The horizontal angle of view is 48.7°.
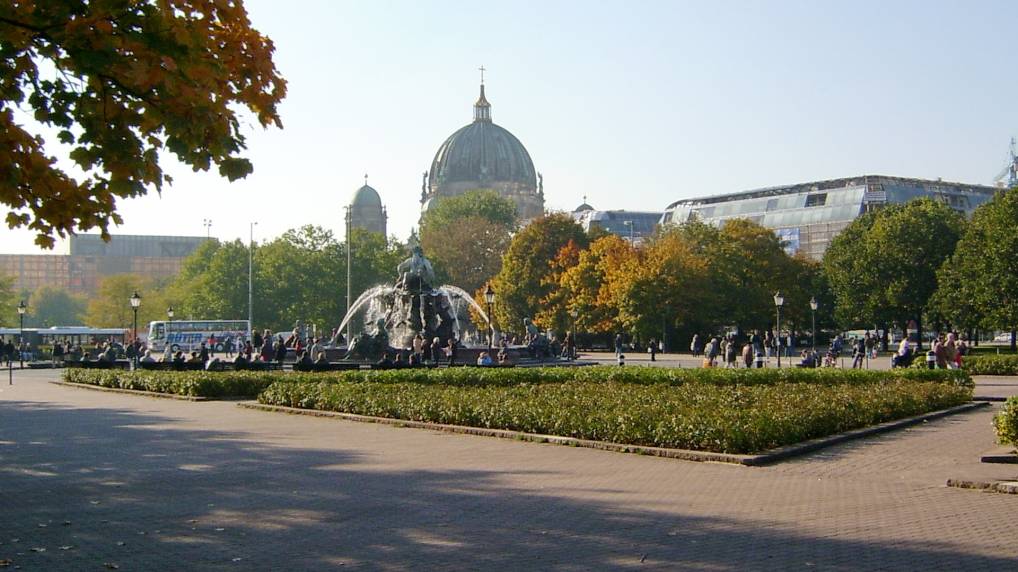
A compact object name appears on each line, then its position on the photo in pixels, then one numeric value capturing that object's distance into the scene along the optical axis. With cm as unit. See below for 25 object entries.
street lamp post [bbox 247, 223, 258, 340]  9269
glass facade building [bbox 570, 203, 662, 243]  16762
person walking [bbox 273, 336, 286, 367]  4150
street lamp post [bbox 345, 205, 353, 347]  8936
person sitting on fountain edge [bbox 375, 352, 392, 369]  3406
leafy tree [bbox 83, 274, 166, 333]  11919
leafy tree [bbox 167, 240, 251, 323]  9688
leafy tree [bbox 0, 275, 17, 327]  10238
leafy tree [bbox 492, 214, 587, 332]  8362
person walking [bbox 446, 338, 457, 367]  3999
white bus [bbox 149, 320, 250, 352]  8019
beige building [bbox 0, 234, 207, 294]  18250
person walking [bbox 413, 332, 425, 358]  4183
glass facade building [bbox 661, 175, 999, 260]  11194
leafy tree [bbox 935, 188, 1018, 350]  5322
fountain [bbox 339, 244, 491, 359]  4753
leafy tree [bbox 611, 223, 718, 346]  6738
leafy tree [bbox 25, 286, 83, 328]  16338
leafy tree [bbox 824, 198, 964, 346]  6781
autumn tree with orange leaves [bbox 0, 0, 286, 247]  862
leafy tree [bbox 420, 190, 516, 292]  10338
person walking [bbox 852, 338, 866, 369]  4503
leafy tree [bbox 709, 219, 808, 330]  7069
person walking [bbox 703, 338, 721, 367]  4174
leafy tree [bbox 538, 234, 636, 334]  7181
